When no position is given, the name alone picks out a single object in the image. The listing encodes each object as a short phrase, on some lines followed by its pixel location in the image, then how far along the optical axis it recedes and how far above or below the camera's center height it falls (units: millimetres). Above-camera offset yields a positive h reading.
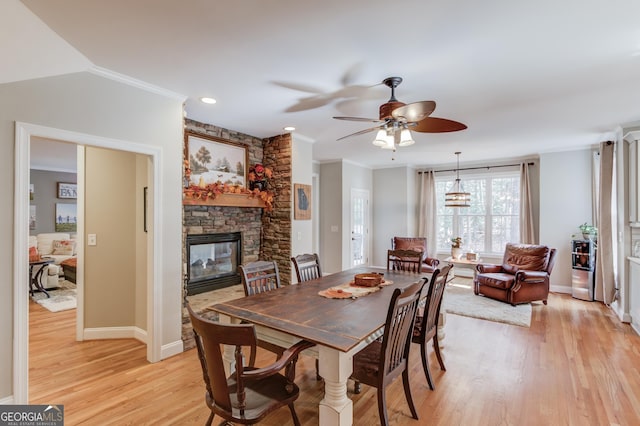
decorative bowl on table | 2727 -591
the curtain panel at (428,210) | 7305 +125
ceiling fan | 2463 +765
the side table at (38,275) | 5070 -1023
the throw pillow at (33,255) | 5219 -699
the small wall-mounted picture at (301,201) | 4621 +213
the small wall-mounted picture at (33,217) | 7098 -56
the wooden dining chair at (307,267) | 3104 -551
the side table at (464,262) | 5900 -921
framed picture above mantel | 3863 +748
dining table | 1609 -659
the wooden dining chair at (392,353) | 1783 -919
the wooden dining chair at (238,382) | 1353 -832
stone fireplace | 4301 -16
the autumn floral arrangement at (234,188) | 3510 +351
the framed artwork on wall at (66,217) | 7554 -60
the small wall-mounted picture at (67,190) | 7554 +619
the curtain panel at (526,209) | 6102 +128
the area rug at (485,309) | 4203 -1407
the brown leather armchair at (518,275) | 4742 -994
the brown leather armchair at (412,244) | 6211 -631
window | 6531 +6
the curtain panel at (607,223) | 4664 -117
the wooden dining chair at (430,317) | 2385 -852
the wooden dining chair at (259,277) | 2553 -549
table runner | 2420 -638
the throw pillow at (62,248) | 6617 -726
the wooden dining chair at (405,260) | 3695 -558
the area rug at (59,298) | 4585 -1365
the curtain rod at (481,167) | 6258 +1063
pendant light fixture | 6066 +325
